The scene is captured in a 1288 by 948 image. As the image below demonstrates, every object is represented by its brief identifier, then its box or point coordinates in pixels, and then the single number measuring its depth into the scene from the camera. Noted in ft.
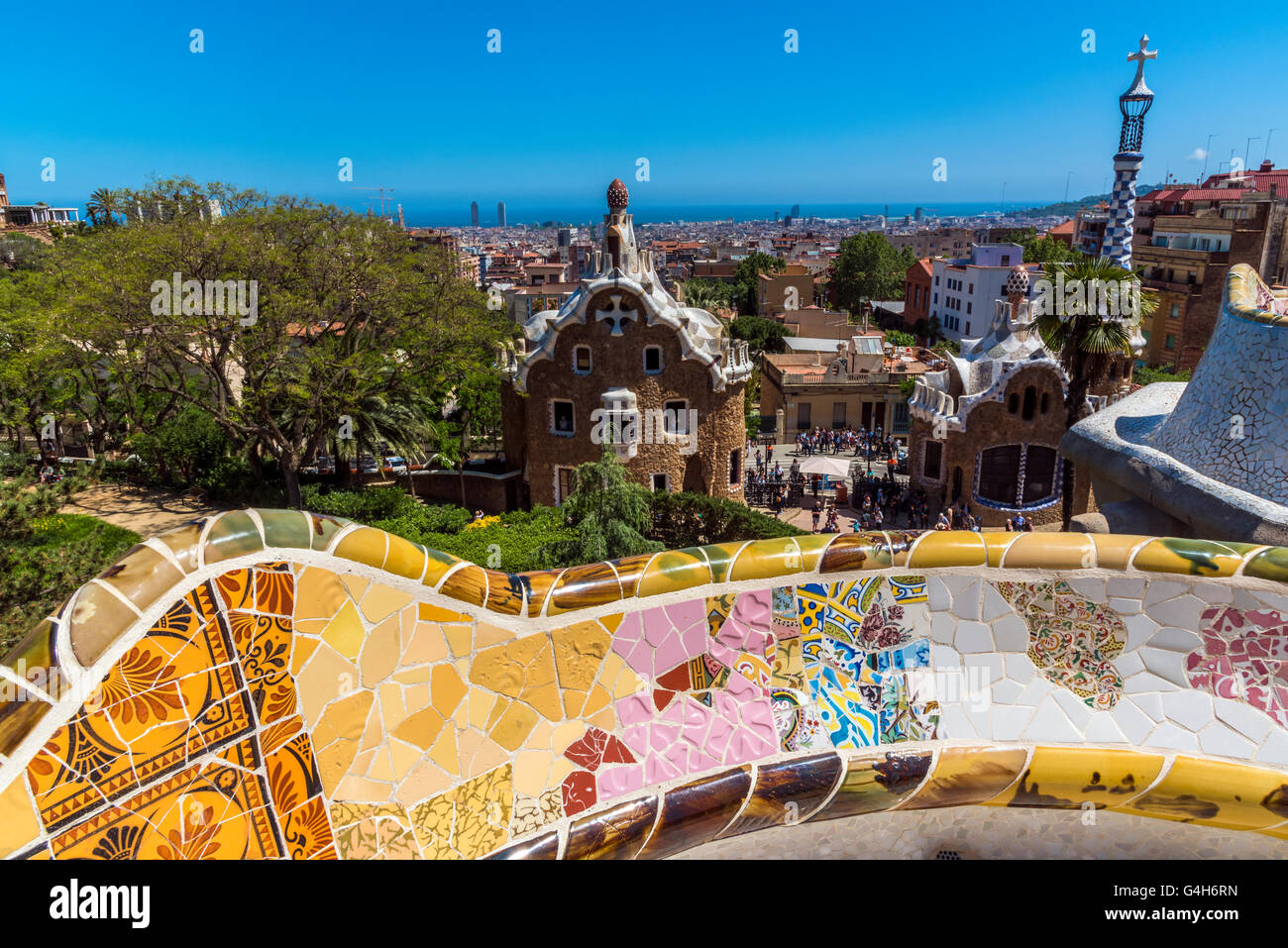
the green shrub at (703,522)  54.75
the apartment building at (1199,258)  145.79
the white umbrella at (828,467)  80.57
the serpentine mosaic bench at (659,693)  11.51
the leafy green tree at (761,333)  164.55
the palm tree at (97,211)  126.41
